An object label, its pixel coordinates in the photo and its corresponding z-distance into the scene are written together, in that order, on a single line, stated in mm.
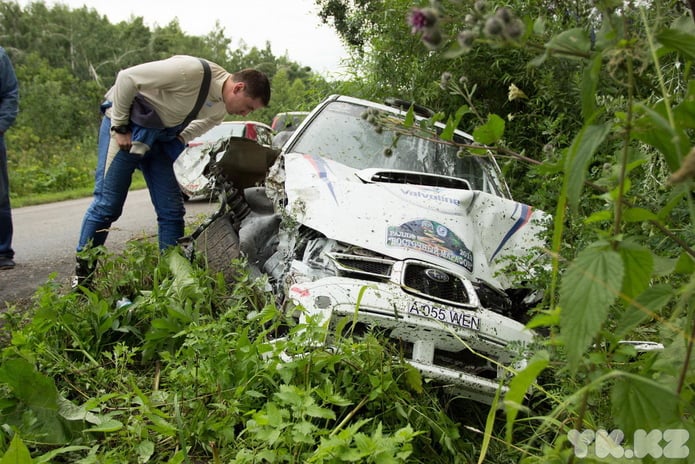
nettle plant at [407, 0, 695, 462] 1024
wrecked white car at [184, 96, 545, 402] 2404
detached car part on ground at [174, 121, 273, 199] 4047
